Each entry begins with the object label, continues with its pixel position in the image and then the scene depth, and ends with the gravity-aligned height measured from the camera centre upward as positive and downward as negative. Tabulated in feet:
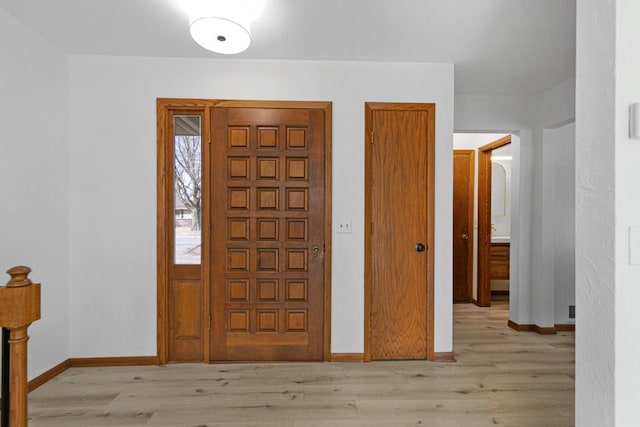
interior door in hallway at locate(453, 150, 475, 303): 16.66 -0.55
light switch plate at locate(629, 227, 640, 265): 3.69 -0.32
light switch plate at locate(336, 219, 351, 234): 9.62 -0.39
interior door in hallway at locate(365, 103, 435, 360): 9.66 -0.49
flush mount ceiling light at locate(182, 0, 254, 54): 6.48 +3.35
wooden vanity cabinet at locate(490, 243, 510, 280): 17.49 -2.35
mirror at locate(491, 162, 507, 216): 19.04 +1.16
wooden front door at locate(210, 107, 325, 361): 9.50 -0.59
